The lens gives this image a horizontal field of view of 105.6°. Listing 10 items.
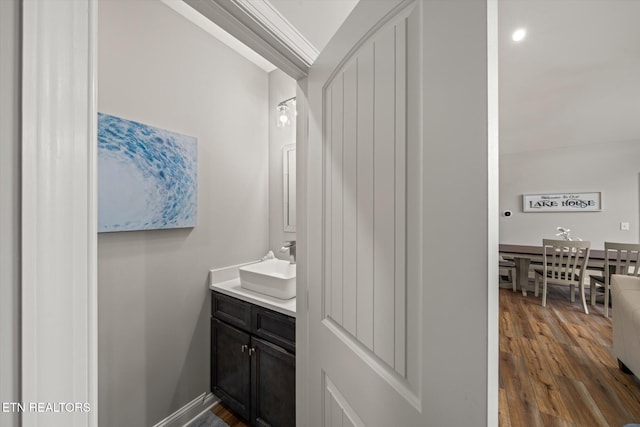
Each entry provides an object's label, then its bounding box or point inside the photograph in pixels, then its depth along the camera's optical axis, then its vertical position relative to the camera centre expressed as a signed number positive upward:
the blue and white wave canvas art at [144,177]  1.24 +0.21
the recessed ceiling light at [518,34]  2.03 +1.52
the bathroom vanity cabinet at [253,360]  1.29 -0.88
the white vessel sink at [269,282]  1.40 -0.43
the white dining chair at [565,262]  3.38 -0.75
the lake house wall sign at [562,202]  4.32 +0.19
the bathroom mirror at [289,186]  2.00 +0.22
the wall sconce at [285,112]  1.93 +0.82
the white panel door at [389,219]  0.41 -0.01
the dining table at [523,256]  3.97 -0.75
